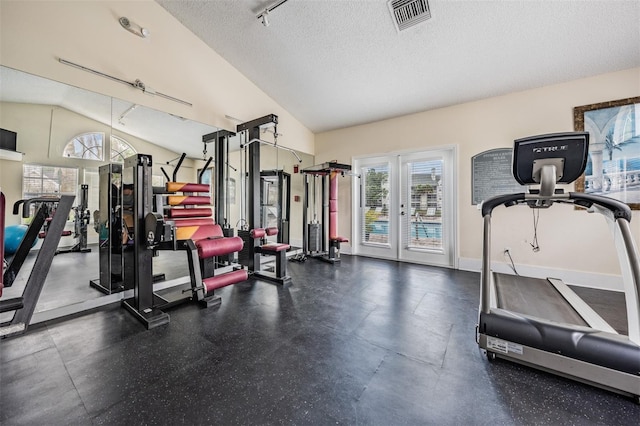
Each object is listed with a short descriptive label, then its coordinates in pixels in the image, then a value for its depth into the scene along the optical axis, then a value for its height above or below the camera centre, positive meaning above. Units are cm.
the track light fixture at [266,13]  281 +244
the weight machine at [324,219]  484 -8
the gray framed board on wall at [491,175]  388 +65
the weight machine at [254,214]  366 +2
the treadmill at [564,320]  148 -76
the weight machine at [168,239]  238 -25
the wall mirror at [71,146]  225 +78
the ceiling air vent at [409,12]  265 +228
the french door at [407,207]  450 +16
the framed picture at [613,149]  315 +85
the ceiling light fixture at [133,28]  283 +224
